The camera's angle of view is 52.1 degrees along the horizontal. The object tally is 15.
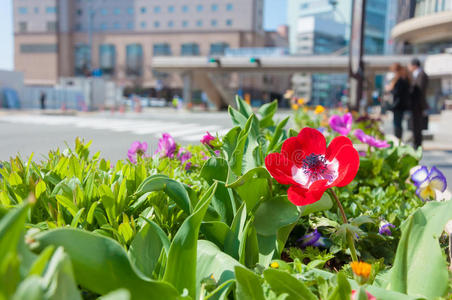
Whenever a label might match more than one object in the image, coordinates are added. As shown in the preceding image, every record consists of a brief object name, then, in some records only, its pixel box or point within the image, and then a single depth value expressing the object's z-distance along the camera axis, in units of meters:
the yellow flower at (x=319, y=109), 6.35
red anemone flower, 1.26
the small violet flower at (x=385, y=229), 1.75
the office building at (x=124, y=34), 69.81
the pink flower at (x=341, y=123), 2.94
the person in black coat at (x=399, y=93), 8.29
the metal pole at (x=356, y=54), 7.84
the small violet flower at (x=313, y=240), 1.64
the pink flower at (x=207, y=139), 2.06
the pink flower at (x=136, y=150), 2.52
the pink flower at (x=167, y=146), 2.46
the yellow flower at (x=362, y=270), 0.81
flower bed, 0.90
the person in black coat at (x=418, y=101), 8.55
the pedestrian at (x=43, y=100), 31.49
